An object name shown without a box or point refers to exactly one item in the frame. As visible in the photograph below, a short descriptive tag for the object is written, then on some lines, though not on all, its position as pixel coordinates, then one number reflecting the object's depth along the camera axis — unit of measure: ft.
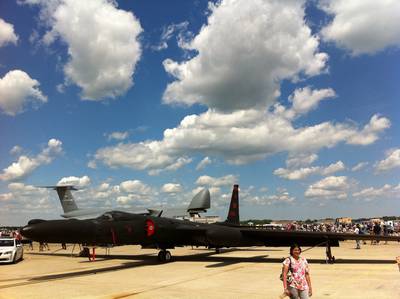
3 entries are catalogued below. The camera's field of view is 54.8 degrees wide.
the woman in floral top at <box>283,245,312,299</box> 21.32
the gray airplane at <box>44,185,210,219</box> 162.30
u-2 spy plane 45.62
